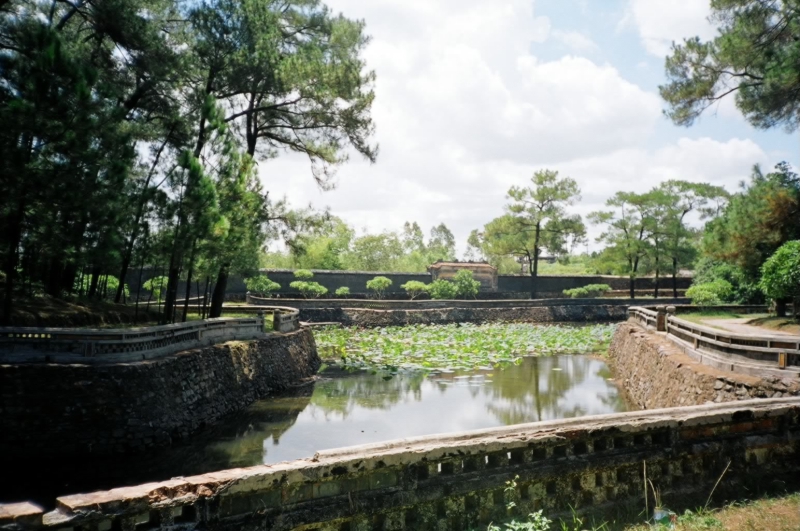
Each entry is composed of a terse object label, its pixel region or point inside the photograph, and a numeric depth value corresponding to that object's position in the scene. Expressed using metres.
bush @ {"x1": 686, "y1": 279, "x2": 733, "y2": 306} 24.14
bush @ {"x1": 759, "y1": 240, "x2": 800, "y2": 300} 14.66
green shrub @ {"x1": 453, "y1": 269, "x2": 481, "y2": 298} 36.19
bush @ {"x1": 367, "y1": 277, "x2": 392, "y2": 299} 34.91
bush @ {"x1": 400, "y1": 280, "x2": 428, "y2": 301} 35.38
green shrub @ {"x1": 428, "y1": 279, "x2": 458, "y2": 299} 35.78
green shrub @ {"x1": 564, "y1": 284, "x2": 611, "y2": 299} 39.12
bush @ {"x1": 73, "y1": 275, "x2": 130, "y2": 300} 24.22
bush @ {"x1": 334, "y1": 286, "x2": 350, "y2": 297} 33.34
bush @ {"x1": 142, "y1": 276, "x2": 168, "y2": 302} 23.46
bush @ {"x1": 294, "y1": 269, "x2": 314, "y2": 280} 34.75
